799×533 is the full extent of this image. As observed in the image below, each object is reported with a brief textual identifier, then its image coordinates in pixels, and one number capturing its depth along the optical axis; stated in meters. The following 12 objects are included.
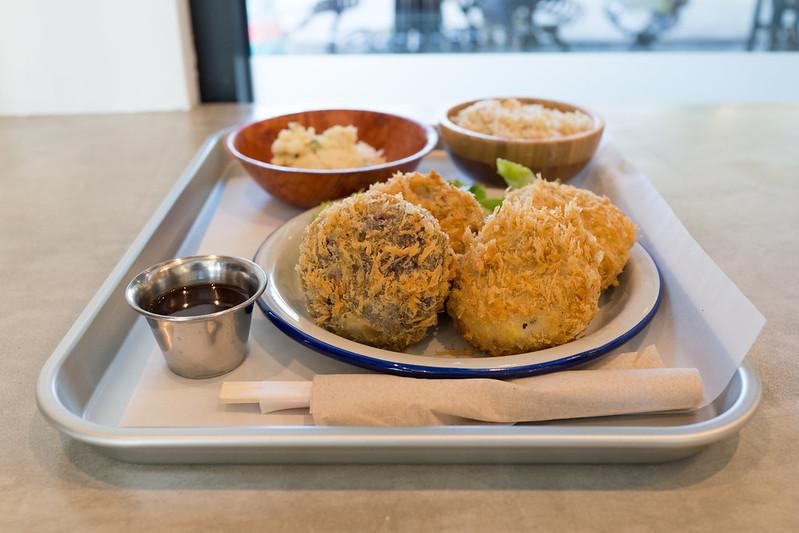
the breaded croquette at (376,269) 0.35
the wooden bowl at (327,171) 0.52
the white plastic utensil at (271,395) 0.34
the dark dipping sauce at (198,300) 0.38
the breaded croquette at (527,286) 0.36
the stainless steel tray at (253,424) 0.31
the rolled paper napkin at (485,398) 0.32
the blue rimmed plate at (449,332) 0.34
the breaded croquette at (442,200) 0.42
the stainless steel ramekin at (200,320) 0.35
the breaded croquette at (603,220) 0.42
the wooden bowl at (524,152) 0.55
